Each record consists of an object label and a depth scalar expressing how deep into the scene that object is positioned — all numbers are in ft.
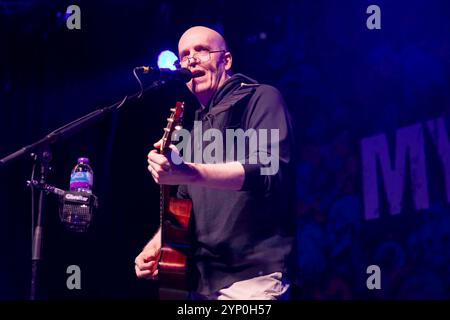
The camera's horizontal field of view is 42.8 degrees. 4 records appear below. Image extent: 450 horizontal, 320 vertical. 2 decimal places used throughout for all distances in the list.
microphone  8.44
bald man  7.38
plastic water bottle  10.30
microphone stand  8.42
